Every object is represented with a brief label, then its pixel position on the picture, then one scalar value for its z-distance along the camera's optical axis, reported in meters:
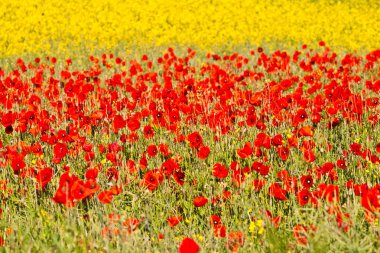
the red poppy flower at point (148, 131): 8.07
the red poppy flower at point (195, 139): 7.40
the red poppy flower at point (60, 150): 7.44
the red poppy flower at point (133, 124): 8.25
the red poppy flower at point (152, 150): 7.30
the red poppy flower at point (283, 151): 7.55
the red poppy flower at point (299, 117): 8.37
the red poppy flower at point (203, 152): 7.18
